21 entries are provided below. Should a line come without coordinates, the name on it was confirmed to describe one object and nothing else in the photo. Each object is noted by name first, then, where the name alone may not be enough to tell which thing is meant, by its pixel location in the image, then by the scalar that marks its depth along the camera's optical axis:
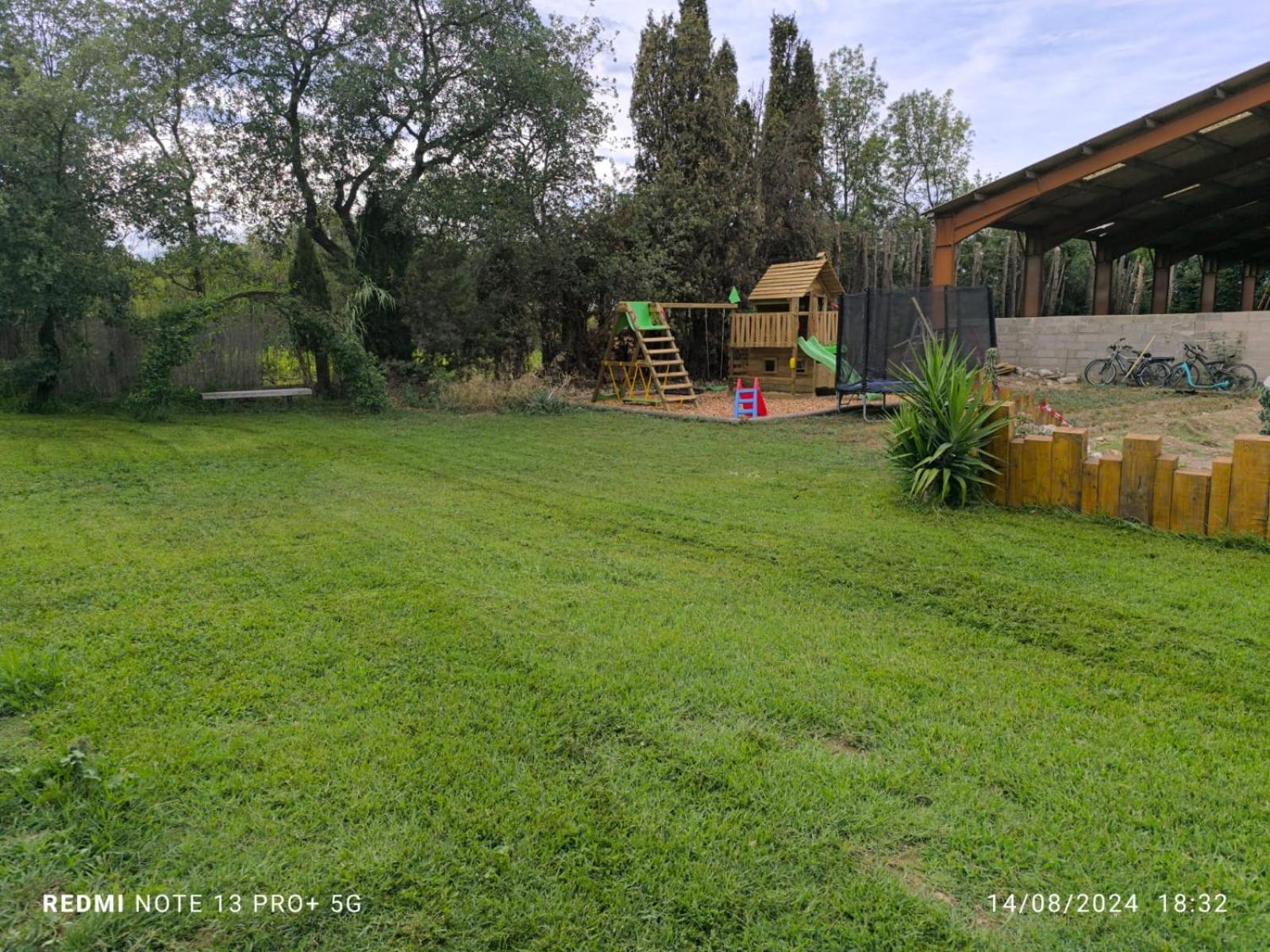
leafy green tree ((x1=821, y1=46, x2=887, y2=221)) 21.17
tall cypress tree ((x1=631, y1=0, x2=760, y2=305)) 14.23
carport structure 9.91
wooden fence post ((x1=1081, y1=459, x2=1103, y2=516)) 4.49
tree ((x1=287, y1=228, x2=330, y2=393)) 11.59
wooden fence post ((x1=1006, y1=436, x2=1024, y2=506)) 4.83
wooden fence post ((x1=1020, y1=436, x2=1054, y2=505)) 4.70
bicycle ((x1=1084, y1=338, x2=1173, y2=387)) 11.52
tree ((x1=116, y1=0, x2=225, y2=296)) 9.74
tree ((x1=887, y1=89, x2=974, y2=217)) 21.52
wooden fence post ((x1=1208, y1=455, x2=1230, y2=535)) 4.00
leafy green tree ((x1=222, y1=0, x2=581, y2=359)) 10.49
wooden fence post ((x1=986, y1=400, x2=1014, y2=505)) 4.91
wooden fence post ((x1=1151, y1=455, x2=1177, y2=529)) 4.16
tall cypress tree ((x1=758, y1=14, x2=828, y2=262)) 15.60
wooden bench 10.72
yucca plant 4.90
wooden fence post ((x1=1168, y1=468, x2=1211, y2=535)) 4.07
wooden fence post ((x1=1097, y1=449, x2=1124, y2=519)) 4.39
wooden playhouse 12.76
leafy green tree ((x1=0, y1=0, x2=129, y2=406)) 8.34
